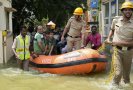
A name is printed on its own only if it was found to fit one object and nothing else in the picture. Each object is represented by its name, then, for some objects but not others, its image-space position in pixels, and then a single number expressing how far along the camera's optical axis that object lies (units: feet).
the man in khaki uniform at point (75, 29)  21.39
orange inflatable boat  19.30
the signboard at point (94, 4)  43.01
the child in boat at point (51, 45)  23.70
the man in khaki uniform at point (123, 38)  14.07
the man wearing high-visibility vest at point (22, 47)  20.66
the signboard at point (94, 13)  41.57
